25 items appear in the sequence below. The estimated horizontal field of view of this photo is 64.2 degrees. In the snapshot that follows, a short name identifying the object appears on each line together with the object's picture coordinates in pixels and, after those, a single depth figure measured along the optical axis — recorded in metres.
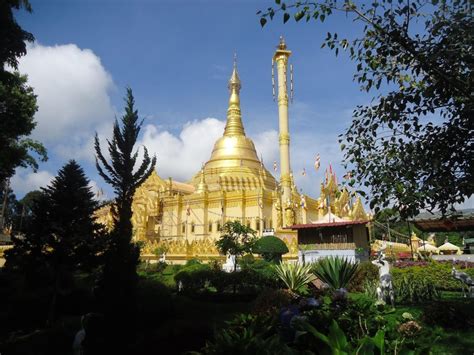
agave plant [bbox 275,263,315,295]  11.05
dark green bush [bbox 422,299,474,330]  6.73
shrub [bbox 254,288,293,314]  7.20
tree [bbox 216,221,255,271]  20.12
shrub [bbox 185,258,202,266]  22.33
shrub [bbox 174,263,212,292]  13.95
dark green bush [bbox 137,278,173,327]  8.92
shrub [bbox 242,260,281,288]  13.08
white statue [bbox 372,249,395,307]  8.81
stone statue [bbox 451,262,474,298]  10.08
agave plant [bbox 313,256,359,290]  10.94
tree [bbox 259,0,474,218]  4.98
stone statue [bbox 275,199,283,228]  28.75
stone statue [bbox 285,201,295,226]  28.50
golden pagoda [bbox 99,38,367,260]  29.61
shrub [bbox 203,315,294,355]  3.27
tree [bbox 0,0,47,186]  11.60
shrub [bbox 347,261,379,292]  12.53
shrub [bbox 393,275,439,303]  10.02
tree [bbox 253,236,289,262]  20.73
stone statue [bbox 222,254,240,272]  20.19
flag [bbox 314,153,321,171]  30.03
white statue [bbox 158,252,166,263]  25.54
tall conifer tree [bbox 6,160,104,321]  9.97
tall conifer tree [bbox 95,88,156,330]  7.97
